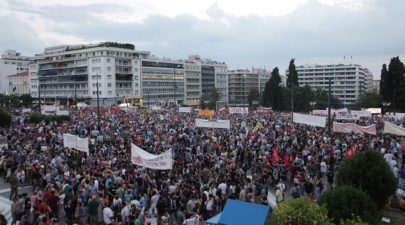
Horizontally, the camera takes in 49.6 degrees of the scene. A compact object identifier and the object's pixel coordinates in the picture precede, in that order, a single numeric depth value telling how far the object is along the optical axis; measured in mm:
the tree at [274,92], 85062
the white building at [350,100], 196288
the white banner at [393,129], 22953
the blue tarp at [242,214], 10594
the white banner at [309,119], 29508
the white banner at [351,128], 25312
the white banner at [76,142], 21430
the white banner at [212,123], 30719
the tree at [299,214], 8609
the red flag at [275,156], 20859
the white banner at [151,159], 16875
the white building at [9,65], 151250
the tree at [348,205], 11586
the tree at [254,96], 149875
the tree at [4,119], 39844
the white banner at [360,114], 41938
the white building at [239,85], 190125
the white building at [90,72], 111812
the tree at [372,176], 14016
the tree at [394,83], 66350
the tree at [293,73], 83412
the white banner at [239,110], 49466
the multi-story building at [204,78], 146125
